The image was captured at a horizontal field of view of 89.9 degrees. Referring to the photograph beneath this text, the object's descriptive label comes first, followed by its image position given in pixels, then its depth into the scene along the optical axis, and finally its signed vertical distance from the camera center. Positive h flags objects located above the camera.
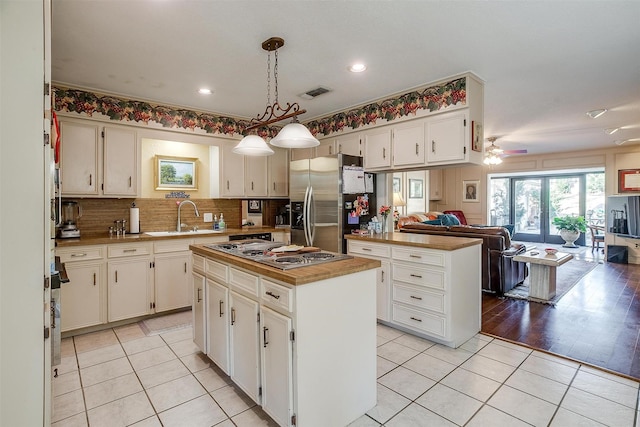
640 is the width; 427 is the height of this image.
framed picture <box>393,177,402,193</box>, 7.60 +0.60
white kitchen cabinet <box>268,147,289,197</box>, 4.95 +0.59
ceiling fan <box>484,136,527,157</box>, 6.34 +1.31
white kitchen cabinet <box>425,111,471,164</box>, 3.13 +0.74
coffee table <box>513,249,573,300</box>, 4.12 -0.84
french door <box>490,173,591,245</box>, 8.97 +0.23
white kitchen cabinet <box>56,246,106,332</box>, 3.10 -0.77
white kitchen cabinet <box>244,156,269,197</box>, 4.69 +0.50
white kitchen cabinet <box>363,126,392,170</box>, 3.81 +0.76
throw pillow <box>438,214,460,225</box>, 7.32 -0.21
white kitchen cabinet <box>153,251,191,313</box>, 3.62 -0.81
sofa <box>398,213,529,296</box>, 4.35 -0.59
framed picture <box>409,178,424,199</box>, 8.28 +0.57
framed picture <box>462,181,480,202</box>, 8.94 +0.54
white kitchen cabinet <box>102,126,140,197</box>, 3.59 +0.56
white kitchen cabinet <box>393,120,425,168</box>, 3.48 +0.74
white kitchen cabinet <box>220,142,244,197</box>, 4.46 +0.53
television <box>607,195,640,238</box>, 6.64 -0.10
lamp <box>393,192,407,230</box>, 5.97 +0.18
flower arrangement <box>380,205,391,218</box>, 3.91 -0.01
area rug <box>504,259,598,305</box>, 4.36 -1.14
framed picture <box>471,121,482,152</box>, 3.13 +0.74
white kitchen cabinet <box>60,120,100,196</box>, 3.33 +0.56
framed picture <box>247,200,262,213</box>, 4.91 +0.07
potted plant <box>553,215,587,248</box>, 8.55 -0.47
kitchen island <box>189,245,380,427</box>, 1.68 -0.74
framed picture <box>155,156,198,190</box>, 4.20 +0.51
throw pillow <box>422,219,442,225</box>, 6.86 -0.25
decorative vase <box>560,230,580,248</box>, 8.58 -0.72
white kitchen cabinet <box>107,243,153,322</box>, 3.34 -0.76
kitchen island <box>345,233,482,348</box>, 2.84 -0.71
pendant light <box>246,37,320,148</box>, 2.26 +0.55
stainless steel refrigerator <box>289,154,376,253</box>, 3.87 +0.13
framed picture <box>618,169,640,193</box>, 6.87 +0.64
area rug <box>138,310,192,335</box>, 3.33 -1.24
